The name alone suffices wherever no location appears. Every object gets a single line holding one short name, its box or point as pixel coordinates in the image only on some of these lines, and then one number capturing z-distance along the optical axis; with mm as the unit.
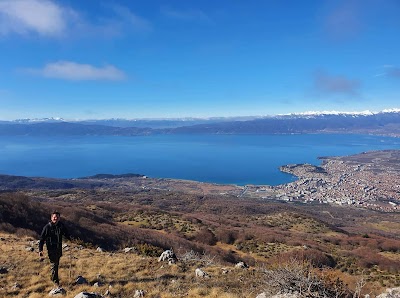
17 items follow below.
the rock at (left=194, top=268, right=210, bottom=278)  10273
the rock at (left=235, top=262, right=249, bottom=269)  11902
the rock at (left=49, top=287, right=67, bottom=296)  7762
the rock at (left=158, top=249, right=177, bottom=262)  11720
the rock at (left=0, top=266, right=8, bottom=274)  9336
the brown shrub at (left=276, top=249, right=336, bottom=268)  18931
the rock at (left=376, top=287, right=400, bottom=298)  7755
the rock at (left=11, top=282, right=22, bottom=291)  8102
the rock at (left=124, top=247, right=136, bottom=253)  14152
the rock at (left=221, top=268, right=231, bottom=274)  11039
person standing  8438
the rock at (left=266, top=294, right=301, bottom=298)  6871
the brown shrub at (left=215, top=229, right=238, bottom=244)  25123
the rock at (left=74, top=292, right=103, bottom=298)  7181
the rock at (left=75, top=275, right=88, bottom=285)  8772
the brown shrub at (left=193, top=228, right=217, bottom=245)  24438
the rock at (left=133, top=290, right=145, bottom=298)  8041
